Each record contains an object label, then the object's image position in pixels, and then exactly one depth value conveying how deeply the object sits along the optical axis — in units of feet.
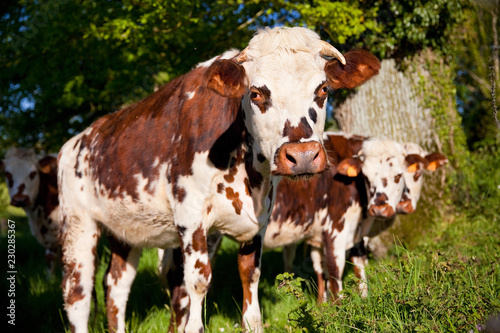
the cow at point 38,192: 25.18
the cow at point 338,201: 17.79
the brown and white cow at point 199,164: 9.78
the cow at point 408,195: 18.92
